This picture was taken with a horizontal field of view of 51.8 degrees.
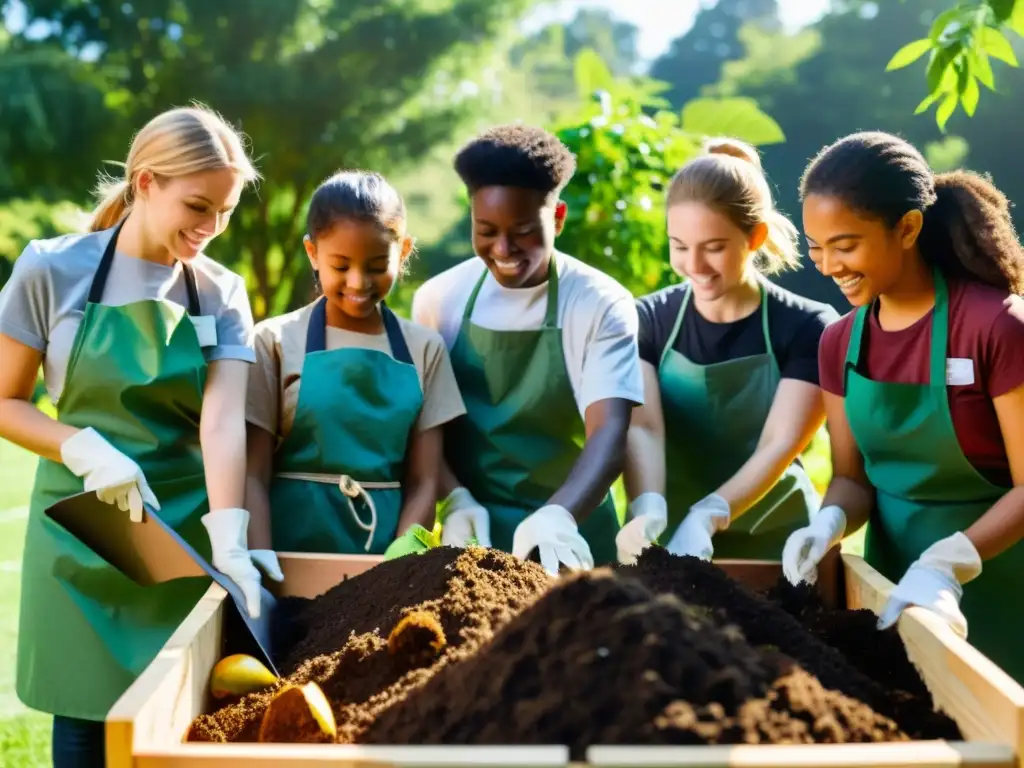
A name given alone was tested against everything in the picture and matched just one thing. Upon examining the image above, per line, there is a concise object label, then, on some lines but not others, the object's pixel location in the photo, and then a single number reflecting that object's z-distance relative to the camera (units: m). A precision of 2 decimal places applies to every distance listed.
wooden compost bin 0.95
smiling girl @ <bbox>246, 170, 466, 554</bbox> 2.09
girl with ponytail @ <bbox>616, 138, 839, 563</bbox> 2.25
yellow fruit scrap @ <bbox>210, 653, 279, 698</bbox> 1.48
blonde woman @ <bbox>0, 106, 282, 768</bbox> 1.87
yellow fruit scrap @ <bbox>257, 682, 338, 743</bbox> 1.26
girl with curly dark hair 1.81
